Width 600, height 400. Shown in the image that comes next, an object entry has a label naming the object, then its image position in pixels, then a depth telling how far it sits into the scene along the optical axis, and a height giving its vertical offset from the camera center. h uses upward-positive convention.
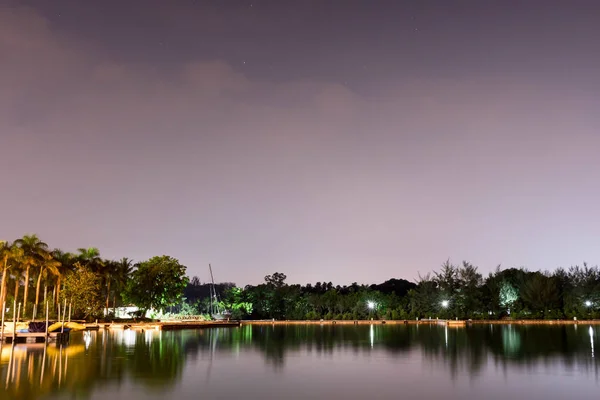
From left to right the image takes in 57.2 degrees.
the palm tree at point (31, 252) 54.93 +3.82
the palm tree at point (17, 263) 53.38 +2.59
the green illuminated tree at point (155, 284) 65.88 +0.85
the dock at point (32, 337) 36.69 -3.16
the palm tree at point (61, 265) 62.00 +2.89
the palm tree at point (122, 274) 73.56 +2.23
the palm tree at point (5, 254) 52.56 +3.33
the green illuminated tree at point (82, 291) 54.55 -0.06
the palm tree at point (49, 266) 56.95 +2.46
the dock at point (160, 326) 56.17 -3.58
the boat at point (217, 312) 80.06 -3.12
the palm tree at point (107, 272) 70.81 +2.35
